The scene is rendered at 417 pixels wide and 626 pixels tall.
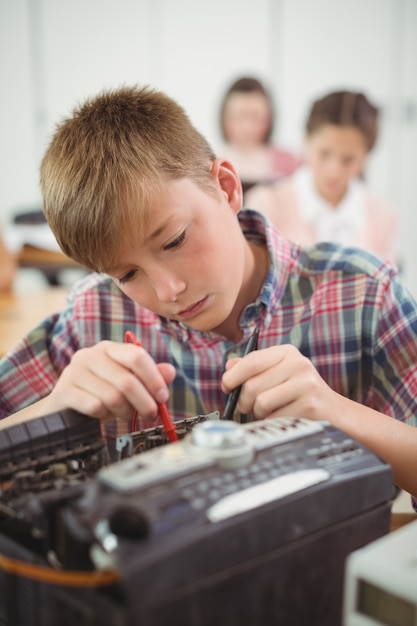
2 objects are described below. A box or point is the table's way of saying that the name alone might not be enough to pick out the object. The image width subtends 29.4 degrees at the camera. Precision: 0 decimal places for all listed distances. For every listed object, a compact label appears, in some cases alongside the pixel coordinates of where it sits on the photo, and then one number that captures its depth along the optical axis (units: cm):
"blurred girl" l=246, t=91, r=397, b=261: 289
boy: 74
